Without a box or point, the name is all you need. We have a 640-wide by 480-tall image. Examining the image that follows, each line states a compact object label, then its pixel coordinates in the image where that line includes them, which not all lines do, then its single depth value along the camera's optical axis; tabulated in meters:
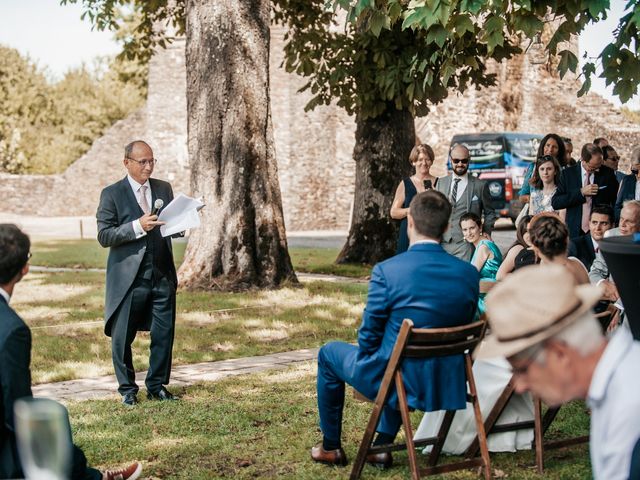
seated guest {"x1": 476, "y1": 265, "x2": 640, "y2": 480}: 2.34
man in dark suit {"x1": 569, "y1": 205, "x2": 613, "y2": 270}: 7.64
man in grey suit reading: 7.32
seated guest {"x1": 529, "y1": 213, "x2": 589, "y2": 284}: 5.70
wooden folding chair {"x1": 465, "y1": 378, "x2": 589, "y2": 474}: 5.60
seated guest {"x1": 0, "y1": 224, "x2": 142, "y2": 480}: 3.73
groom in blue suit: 5.04
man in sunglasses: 9.54
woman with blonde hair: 9.68
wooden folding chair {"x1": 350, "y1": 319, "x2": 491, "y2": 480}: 4.86
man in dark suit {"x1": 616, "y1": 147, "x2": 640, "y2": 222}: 9.16
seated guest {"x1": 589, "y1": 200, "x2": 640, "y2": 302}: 6.42
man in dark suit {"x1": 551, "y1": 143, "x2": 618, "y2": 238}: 9.70
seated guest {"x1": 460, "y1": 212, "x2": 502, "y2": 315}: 7.97
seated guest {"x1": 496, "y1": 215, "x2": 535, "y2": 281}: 7.51
